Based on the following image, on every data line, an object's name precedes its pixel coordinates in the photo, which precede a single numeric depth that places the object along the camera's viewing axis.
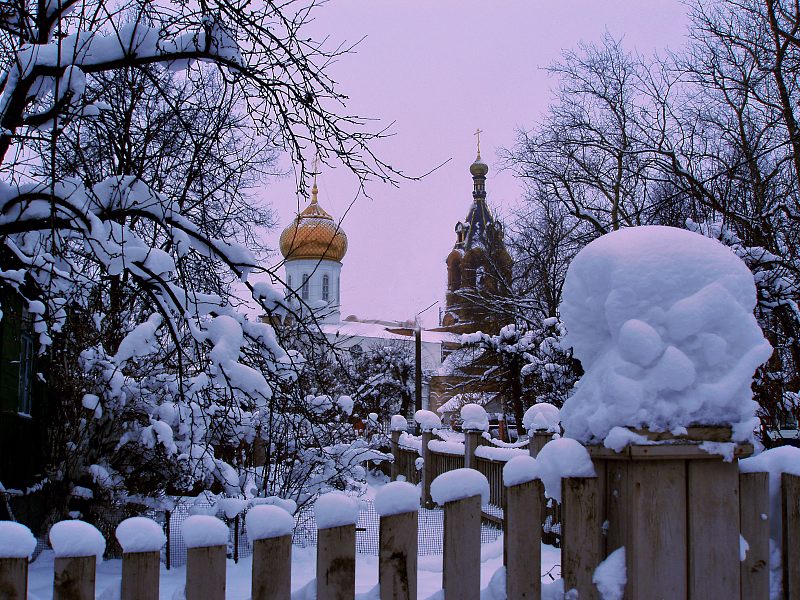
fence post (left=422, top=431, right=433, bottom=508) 13.61
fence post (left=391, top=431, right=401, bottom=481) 17.19
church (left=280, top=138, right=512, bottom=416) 26.03
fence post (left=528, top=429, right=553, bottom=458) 8.60
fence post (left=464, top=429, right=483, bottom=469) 11.55
